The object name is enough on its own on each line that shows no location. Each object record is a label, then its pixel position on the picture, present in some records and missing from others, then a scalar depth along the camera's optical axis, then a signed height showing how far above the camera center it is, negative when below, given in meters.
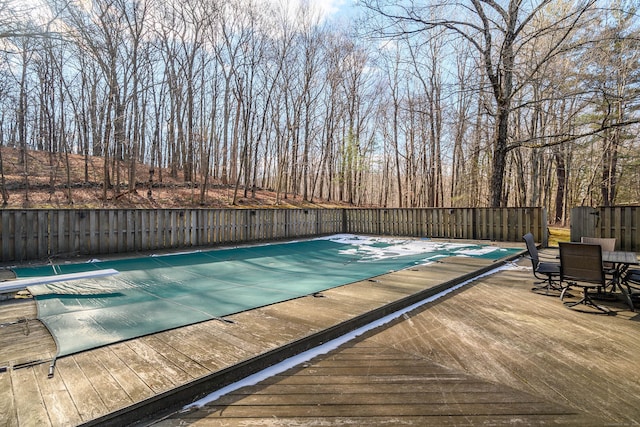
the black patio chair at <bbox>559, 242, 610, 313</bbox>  3.40 -0.60
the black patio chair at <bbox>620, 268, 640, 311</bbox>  3.68 -0.79
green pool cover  2.79 -0.98
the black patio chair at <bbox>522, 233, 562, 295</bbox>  4.14 -0.76
